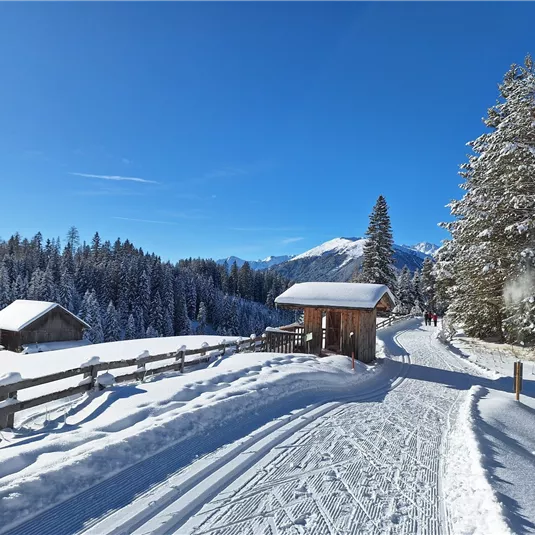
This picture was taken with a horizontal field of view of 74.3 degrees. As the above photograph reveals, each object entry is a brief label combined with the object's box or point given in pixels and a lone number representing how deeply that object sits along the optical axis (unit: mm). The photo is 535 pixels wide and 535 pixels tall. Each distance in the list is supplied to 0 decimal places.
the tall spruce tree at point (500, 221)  16641
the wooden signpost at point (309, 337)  15645
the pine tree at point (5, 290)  55094
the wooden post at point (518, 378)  10141
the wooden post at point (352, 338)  15592
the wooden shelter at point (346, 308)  15406
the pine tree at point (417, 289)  62406
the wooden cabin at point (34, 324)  26172
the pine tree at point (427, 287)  57531
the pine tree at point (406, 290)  59812
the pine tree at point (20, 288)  57272
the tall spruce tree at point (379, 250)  38844
